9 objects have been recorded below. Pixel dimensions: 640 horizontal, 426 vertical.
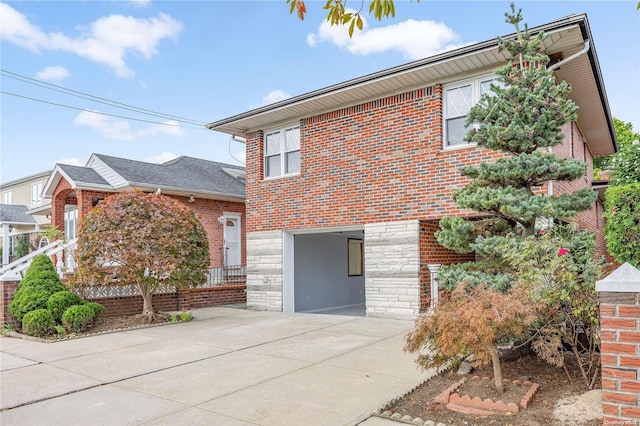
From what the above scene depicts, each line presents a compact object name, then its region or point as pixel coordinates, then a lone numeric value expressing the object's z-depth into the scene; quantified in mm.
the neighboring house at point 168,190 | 15188
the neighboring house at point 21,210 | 21656
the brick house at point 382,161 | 9992
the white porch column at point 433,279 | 10312
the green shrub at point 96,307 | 10297
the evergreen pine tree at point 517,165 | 6496
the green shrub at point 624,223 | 10469
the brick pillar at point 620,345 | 3404
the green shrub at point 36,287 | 10141
